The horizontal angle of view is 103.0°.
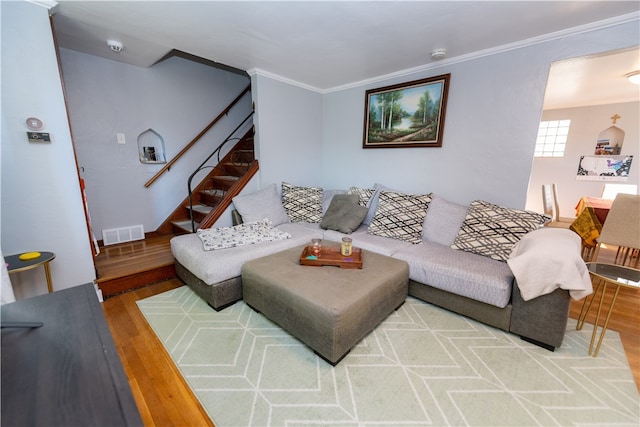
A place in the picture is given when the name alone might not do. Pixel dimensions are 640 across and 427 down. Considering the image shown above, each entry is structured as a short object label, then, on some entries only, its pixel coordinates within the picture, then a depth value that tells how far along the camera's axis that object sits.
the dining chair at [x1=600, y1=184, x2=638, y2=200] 4.66
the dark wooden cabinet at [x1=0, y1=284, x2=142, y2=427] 0.52
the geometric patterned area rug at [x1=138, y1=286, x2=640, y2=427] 1.28
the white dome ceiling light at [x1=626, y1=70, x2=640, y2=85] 2.95
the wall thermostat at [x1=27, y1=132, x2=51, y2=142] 1.87
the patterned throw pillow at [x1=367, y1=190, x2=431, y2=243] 2.70
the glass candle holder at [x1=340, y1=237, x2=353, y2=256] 2.15
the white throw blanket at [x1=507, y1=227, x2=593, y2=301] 1.55
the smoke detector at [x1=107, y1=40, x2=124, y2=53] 2.53
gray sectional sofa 1.67
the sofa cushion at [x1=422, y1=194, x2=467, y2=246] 2.60
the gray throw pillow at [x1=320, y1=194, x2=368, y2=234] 2.94
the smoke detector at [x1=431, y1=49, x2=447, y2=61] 2.51
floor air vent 3.24
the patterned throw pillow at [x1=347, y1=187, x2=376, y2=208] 3.19
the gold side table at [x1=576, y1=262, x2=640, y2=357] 1.56
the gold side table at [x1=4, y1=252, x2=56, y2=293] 1.70
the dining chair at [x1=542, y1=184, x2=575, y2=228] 3.96
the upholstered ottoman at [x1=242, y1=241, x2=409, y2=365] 1.54
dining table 2.99
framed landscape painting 2.89
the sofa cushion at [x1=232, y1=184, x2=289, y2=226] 3.01
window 5.38
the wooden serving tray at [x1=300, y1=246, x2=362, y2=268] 2.02
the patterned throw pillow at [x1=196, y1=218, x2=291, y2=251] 2.40
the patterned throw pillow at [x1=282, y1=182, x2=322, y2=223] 3.36
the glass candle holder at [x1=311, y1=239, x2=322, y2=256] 2.19
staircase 3.13
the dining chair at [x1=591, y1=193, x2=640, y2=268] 2.27
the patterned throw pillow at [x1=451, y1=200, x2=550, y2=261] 2.17
